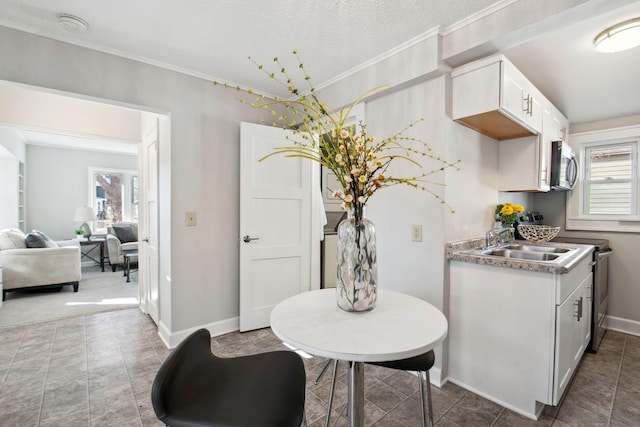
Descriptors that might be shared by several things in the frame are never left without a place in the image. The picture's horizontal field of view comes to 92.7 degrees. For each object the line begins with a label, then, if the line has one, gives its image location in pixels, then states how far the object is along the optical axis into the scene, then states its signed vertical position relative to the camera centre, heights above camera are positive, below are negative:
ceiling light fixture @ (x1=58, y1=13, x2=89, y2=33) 1.86 +1.15
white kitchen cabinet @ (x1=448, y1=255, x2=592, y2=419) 1.69 -0.75
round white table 0.97 -0.44
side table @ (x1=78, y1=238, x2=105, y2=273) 5.82 -0.78
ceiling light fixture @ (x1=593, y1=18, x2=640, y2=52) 1.74 +1.03
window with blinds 3.14 +0.33
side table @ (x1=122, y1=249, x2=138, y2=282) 4.98 -0.88
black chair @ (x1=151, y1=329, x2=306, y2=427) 0.92 -0.64
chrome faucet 2.46 -0.22
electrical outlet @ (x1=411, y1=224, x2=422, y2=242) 2.15 -0.17
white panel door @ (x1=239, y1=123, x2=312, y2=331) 2.84 -0.17
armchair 5.55 -0.62
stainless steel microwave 2.69 +0.41
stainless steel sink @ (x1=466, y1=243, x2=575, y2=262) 2.26 -0.33
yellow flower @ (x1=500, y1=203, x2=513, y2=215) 2.52 +0.00
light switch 2.64 -0.10
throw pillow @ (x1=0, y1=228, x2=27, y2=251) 4.05 -0.46
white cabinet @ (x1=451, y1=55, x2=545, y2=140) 1.88 +0.74
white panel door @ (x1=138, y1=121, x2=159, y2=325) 2.98 -0.22
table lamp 5.80 -0.17
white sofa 3.93 -0.78
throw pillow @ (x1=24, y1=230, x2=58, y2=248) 4.18 -0.47
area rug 3.36 -1.20
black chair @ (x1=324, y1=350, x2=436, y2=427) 1.38 -0.71
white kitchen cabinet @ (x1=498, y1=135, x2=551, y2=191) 2.51 +0.39
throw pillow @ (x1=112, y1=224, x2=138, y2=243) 5.95 -0.51
